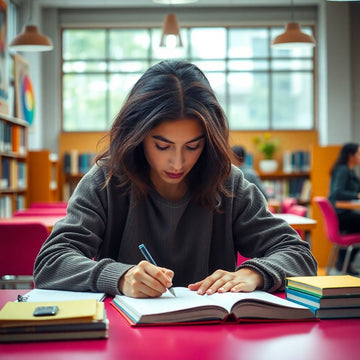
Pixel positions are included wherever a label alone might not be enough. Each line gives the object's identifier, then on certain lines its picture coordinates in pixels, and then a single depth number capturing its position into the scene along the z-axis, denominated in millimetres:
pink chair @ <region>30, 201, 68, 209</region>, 6029
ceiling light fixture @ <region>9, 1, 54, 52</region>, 6366
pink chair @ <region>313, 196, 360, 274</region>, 6480
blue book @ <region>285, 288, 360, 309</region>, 1346
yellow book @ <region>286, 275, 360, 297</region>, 1347
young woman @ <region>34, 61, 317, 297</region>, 1694
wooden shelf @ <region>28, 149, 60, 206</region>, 8281
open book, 1274
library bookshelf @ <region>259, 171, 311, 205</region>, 9680
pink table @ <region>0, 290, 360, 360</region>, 1074
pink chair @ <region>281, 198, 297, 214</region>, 5763
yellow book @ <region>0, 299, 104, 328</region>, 1161
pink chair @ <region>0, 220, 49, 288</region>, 3566
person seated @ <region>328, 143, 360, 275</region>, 7152
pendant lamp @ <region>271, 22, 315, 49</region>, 6234
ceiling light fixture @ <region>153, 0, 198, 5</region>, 5496
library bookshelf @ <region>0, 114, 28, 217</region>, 6992
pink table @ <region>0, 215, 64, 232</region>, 4182
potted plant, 9500
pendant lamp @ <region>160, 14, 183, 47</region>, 6457
